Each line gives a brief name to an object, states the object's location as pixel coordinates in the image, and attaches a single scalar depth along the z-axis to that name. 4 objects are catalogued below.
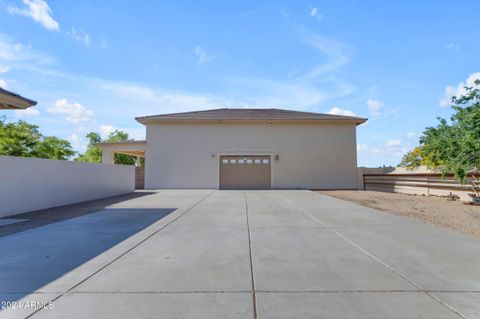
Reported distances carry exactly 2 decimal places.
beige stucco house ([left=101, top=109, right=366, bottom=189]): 22.47
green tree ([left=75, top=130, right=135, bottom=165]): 50.88
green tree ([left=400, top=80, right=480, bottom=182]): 11.98
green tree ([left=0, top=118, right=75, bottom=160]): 23.12
